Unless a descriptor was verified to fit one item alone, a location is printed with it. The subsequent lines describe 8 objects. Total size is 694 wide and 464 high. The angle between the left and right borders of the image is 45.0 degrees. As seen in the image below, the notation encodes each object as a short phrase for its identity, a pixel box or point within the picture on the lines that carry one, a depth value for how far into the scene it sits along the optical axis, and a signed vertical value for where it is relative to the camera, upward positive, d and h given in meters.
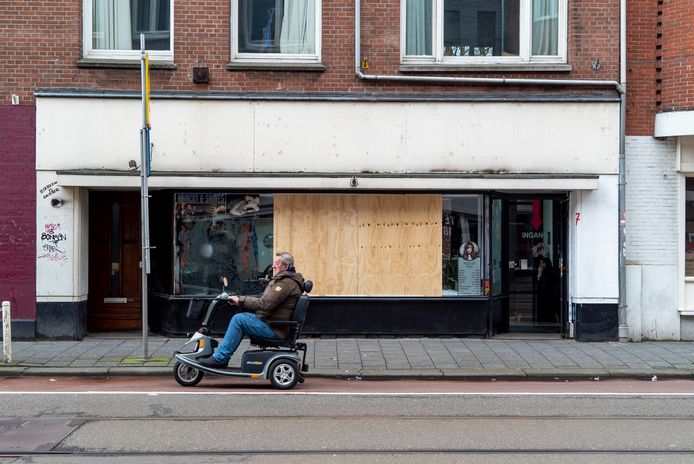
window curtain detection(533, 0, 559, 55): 14.57 +3.37
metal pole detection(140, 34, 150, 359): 11.73 +0.34
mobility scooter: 10.09 -1.68
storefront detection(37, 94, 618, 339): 13.90 +0.33
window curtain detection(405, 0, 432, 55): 14.58 +3.36
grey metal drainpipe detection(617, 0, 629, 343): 14.12 +0.47
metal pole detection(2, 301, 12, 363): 11.43 -1.60
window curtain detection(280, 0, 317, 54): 14.55 +3.33
